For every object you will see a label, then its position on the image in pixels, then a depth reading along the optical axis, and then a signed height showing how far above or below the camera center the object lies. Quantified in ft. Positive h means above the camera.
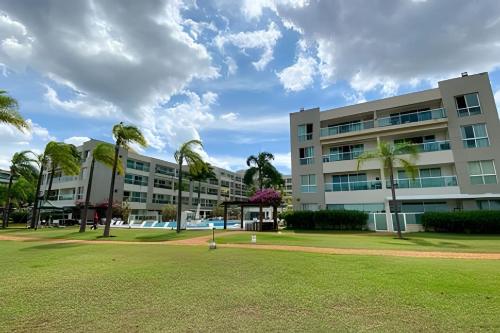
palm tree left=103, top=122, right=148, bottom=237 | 76.59 +22.48
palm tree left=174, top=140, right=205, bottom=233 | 86.48 +19.84
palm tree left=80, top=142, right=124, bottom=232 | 82.12 +19.02
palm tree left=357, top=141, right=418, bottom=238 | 71.88 +16.97
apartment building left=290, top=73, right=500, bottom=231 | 86.38 +23.38
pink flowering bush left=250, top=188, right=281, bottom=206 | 90.07 +7.18
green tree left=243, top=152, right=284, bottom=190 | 166.91 +29.09
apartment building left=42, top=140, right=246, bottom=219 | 163.73 +22.28
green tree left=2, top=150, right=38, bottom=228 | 111.14 +21.83
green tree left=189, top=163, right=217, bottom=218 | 204.07 +31.93
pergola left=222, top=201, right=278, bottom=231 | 90.23 +5.22
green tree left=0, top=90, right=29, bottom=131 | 48.21 +18.39
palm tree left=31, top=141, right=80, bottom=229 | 101.55 +22.51
